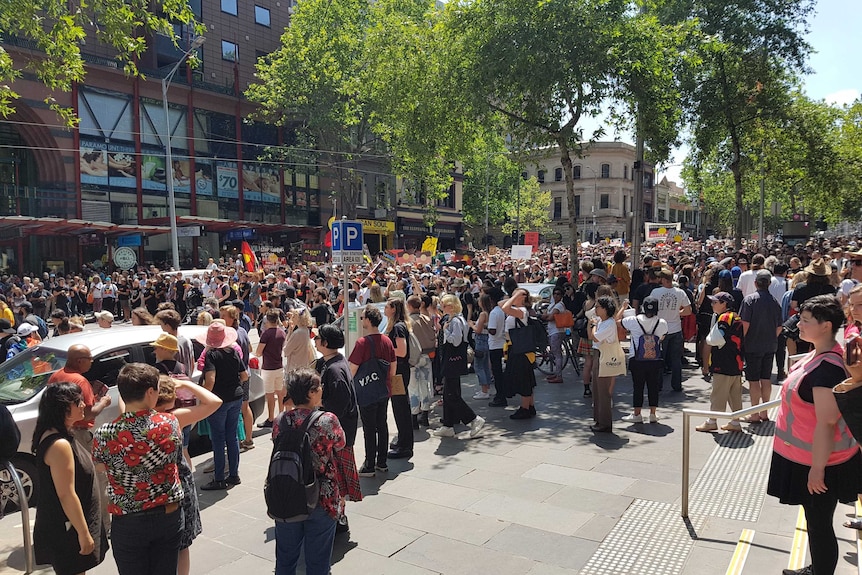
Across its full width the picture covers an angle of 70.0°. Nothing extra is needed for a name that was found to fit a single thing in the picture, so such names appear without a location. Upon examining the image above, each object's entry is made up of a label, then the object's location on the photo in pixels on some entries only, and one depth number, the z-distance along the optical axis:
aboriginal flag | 21.16
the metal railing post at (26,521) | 4.43
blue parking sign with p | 9.50
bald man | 4.65
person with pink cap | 6.14
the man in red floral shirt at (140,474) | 3.25
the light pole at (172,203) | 25.73
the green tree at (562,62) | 12.36
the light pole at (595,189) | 80.31
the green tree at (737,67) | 17.59
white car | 5.82
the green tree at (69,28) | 10.92
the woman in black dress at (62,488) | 3.43
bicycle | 11.23
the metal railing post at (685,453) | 4.85
